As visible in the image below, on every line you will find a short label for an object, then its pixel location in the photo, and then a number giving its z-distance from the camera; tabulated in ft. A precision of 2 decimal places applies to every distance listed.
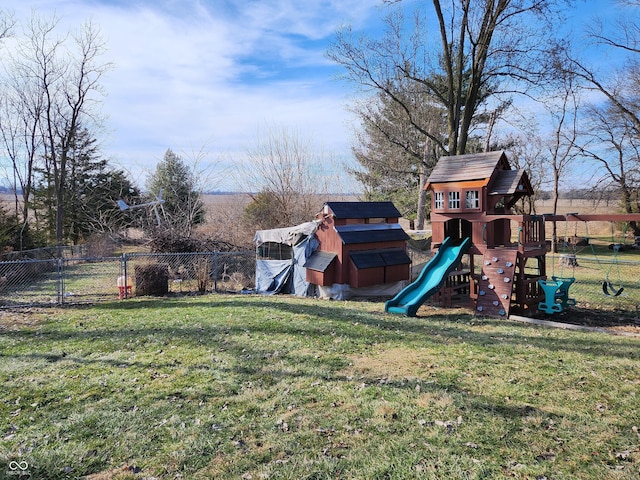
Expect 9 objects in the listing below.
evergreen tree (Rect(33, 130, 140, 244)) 85.10
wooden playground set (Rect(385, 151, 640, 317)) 30.91
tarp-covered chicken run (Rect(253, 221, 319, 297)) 43.29
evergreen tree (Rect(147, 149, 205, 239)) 59.69
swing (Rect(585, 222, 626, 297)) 31.32
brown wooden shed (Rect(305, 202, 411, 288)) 39.91
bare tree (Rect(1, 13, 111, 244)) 75.00
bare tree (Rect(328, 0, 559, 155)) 52.48
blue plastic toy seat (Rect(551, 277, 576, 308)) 31.12
